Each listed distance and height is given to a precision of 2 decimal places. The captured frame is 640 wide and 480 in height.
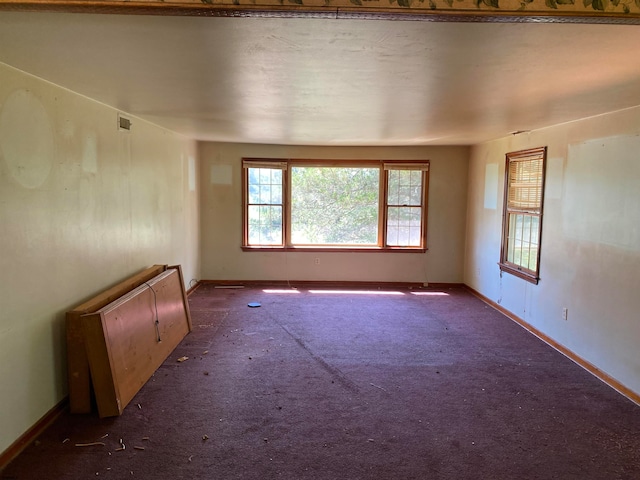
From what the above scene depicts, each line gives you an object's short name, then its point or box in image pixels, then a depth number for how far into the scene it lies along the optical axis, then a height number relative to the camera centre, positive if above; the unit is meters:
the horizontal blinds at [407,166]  6.89 +0.57
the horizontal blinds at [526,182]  4.81 +0.25
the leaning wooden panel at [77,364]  2.92 -1.16
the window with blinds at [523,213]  4.79 -0.12
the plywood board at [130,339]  2.91 -1.14
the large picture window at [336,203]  6.95 -0.05
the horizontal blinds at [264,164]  6.84 +0.56
